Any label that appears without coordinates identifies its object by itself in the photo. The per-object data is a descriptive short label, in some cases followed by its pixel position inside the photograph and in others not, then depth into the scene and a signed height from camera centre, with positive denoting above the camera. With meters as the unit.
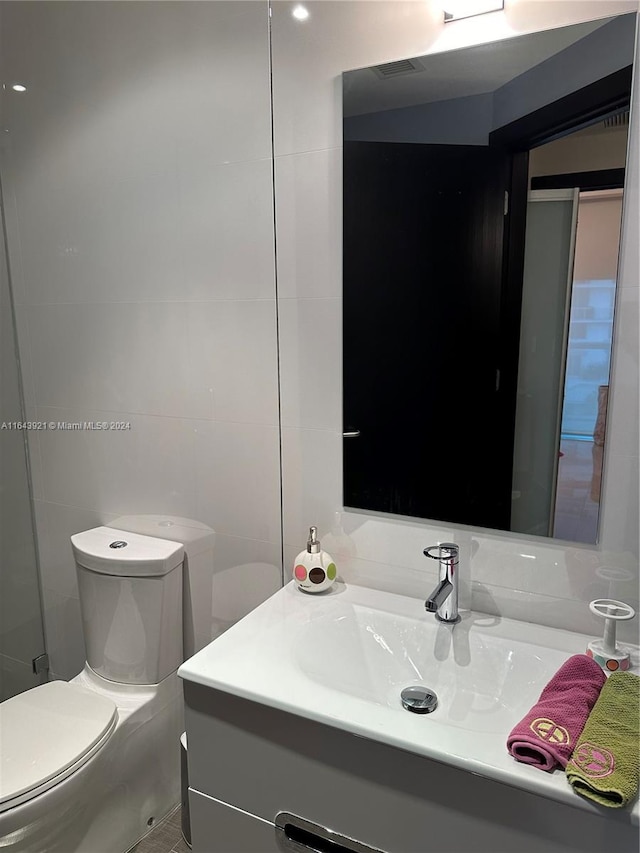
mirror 1.13 +0.08
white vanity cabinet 0.86 -0.75
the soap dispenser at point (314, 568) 1.40 -0.57
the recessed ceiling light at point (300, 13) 1.33 +0.65
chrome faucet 1.24 -0.54
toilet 1.47 -1.00
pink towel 0.87 -0.60
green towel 0.80 -0.60
